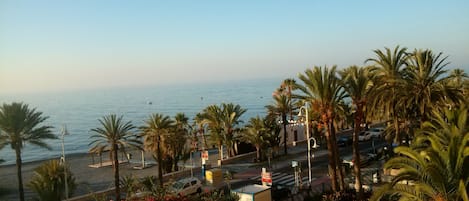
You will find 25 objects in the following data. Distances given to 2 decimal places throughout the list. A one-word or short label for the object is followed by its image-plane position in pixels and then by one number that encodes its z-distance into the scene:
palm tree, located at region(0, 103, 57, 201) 28.00
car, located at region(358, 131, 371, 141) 53.75
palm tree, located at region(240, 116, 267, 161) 42.34
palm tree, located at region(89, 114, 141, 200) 29.33
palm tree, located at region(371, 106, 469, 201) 12.32
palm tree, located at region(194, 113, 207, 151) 45.58
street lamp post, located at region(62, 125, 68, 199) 27.02
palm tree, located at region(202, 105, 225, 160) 43.59
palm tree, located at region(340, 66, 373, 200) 24.55
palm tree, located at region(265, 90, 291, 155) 46.97
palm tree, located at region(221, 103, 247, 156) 44.09
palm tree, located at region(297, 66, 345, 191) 24.41
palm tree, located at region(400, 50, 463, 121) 24.11
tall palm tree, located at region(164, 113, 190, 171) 33.91
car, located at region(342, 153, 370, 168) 35.55
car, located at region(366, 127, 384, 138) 54.81
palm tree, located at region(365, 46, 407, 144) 25.46
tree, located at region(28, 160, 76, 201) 28.28
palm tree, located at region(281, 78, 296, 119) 51.68
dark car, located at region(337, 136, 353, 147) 50.24
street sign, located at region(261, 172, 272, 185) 25.87
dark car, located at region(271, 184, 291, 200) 27.09
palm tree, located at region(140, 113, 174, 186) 32.38
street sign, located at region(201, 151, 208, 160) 36.84
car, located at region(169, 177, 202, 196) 29.30
